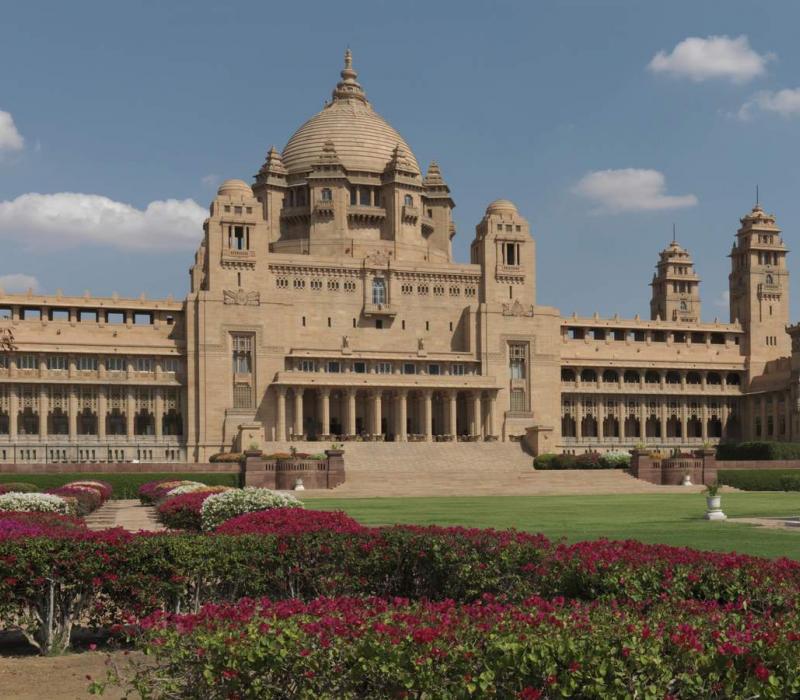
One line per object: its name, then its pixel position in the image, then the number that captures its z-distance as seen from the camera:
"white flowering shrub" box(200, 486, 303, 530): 28.70
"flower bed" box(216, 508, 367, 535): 17.64
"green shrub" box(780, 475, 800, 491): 58.72
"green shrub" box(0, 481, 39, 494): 45.16
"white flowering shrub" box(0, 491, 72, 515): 31.05
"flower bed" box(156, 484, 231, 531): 31.64
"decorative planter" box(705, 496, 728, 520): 34.56
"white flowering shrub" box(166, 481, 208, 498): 40.55
